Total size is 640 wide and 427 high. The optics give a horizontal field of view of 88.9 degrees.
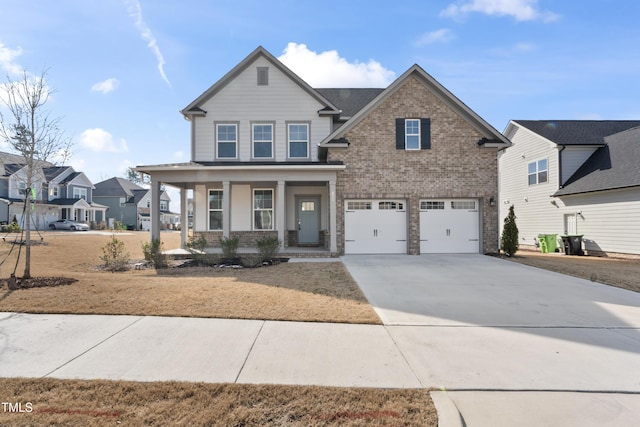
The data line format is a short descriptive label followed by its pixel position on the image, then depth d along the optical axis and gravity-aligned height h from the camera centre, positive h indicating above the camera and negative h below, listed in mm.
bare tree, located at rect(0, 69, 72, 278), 8008 +2234
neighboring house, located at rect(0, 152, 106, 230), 32531 +2859
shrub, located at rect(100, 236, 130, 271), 10547 -1163
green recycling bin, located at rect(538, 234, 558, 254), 17781 -1245
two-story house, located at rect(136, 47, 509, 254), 13633 +2689
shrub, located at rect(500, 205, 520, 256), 13664 -698
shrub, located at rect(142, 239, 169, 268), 10781 -1056
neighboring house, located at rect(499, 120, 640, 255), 14734 +2125
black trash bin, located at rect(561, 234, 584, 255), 16297 -1206
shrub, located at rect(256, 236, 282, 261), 11962 -937
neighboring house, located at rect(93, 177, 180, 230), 46750 +2999
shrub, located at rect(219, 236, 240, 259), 11953 -900
